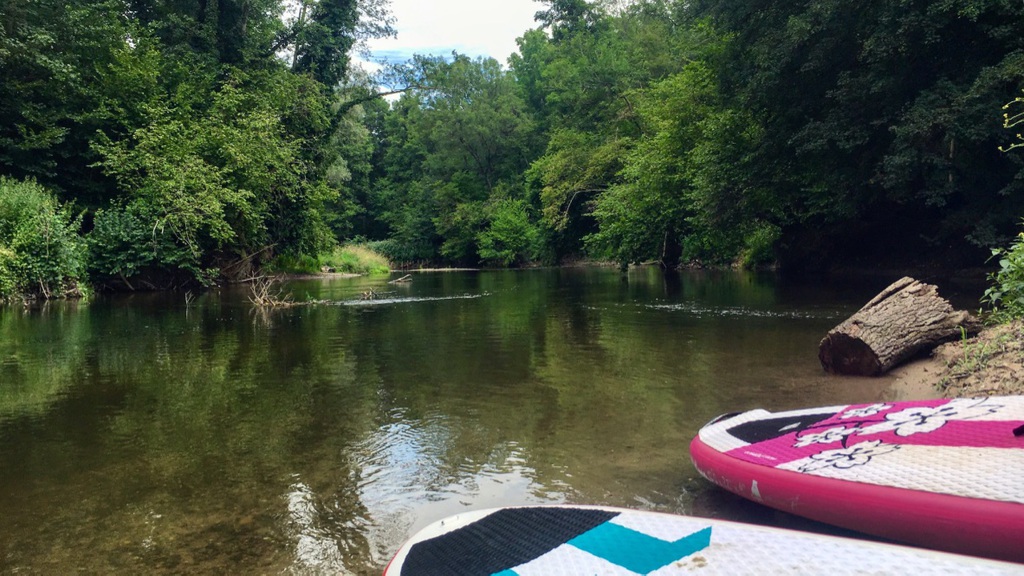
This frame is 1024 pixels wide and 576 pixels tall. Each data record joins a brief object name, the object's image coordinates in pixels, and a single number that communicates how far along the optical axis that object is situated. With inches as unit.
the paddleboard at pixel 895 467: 76.0
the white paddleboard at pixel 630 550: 58.4
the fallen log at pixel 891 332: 209.8
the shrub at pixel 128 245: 644.7
